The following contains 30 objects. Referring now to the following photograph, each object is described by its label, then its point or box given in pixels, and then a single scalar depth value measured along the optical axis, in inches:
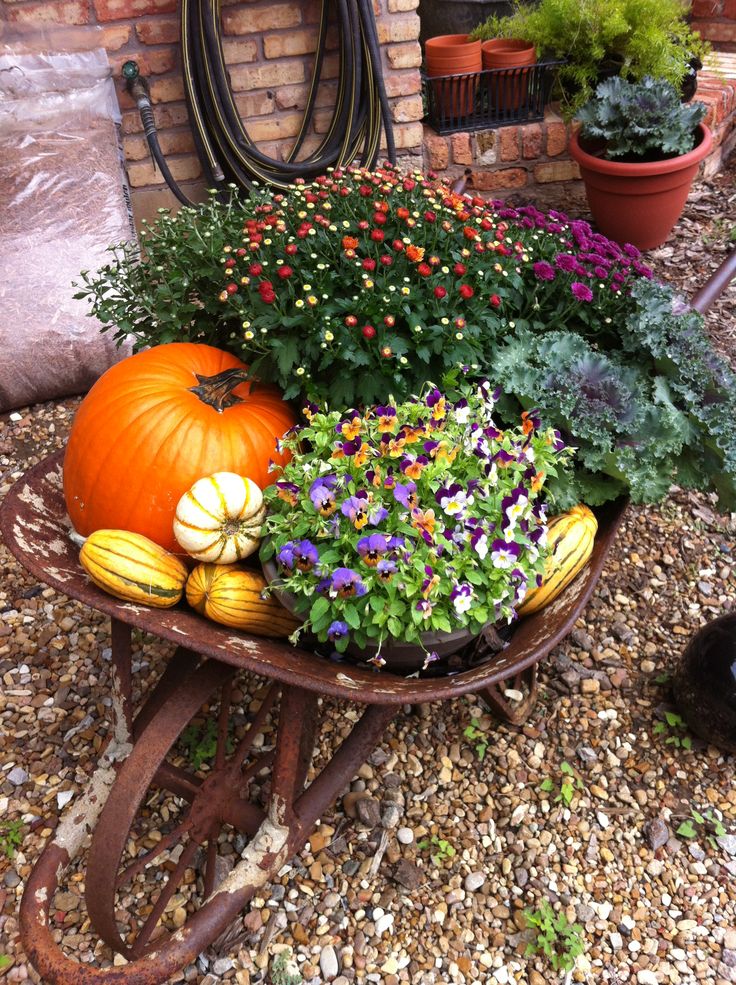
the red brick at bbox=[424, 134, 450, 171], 147.6
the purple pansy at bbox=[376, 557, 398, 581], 51.0
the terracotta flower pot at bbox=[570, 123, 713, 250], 135.7
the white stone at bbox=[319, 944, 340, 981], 64.4
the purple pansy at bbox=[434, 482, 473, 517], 53.3
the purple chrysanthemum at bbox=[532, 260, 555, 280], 70.5
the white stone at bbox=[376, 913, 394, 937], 66.7
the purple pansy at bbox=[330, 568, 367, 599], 51.3
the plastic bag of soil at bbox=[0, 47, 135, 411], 112.6
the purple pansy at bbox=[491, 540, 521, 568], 52.9
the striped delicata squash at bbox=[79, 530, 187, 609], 54.9
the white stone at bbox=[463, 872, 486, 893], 69.2
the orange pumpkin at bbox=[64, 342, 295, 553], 61.1
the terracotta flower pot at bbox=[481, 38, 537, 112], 144.6
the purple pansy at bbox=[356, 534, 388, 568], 51.3
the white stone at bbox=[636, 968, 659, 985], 63.4
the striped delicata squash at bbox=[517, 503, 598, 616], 59.9
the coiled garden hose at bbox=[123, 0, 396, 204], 122.6
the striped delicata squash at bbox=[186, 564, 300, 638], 56.9
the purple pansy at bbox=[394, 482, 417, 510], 52.9
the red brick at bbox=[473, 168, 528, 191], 153.9
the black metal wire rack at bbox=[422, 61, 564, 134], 145.5
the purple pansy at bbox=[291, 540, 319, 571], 52.5
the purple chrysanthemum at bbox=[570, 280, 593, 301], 70.2
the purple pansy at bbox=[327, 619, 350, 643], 52.1
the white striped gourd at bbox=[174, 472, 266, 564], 57.1
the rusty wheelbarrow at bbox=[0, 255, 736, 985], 51.4
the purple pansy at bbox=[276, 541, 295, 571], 52.6
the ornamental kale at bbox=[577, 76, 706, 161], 134.6
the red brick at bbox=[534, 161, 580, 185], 154.6
